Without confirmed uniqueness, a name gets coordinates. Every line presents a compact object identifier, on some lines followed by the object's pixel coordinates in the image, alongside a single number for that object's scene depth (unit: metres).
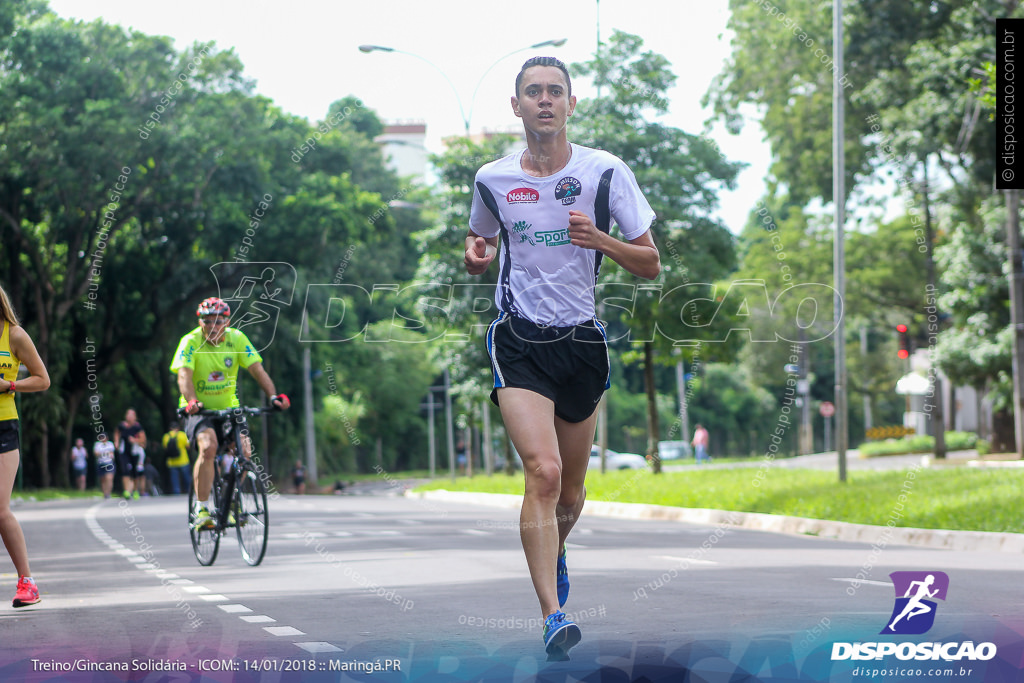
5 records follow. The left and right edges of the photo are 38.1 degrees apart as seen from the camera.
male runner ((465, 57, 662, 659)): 5.84
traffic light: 31.87
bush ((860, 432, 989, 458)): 48.53
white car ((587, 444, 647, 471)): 65.69
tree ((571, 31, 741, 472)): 24.92
